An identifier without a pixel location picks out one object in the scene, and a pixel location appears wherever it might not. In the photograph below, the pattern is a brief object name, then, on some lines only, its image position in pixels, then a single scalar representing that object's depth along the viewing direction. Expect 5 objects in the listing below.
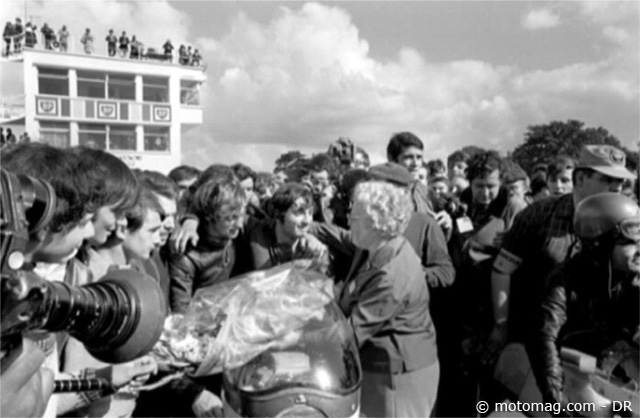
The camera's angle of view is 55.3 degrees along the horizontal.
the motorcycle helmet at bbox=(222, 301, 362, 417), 1.74
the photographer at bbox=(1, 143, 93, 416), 1.59
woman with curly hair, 2.68
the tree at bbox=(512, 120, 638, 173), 45.75
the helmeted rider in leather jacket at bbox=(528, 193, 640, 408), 2.51
